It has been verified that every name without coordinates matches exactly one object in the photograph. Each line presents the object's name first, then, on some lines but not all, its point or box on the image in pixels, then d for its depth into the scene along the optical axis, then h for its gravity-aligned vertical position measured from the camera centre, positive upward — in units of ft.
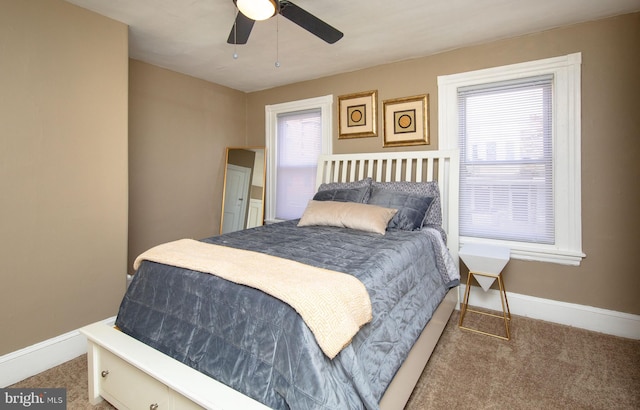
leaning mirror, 13.80 +0.61
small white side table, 7.93 -1.51
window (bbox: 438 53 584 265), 8.39 +1.52
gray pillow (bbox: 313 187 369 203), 9.71 +0.32
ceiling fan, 5.46 +3.67
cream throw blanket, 3.73 -1.07
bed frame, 4.00 -2.56
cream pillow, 8.25 -0.29
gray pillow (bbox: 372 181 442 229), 9.30 +0.36
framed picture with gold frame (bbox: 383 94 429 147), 10.39 +2.85
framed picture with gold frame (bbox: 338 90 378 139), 11.34 +3.33
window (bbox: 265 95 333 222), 12.70 +2.33
